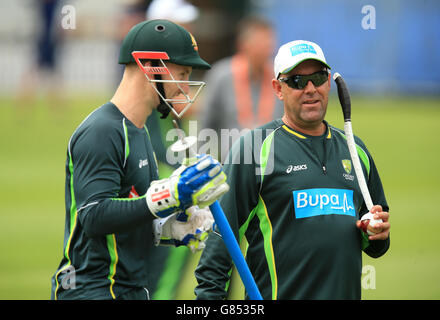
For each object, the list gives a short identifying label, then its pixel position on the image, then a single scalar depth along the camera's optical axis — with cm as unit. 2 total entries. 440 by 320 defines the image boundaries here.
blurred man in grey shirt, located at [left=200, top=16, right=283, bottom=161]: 1467
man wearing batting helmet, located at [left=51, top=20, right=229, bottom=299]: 741
